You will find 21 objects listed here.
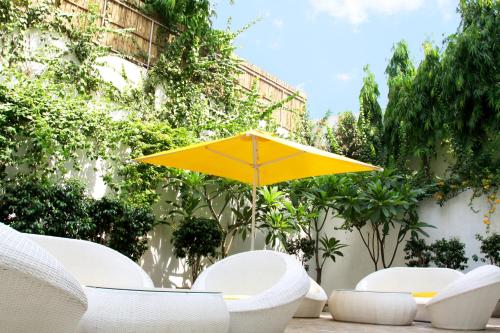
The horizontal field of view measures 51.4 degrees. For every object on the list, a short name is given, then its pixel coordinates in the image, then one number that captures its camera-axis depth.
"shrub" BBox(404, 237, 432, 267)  7.94
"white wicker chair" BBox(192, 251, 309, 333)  2.82
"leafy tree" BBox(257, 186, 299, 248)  7.89
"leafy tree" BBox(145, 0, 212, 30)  8.20
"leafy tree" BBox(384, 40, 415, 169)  9.04
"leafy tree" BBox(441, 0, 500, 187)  7.79
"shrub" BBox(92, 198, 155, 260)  6.11
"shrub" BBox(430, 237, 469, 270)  7.48
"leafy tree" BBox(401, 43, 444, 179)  8.49
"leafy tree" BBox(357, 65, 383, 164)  9.91
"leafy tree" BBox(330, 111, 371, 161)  10.23
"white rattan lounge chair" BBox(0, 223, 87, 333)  1.40
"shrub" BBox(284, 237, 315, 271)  8.80
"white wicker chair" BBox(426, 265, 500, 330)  4.13
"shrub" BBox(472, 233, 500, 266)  7.02
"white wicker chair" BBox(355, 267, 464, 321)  5.39
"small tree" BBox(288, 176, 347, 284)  8.21
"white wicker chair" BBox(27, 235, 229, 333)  2.02
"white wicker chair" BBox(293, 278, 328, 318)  5.16
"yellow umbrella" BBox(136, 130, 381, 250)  5.18
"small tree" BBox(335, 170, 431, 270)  7.73
